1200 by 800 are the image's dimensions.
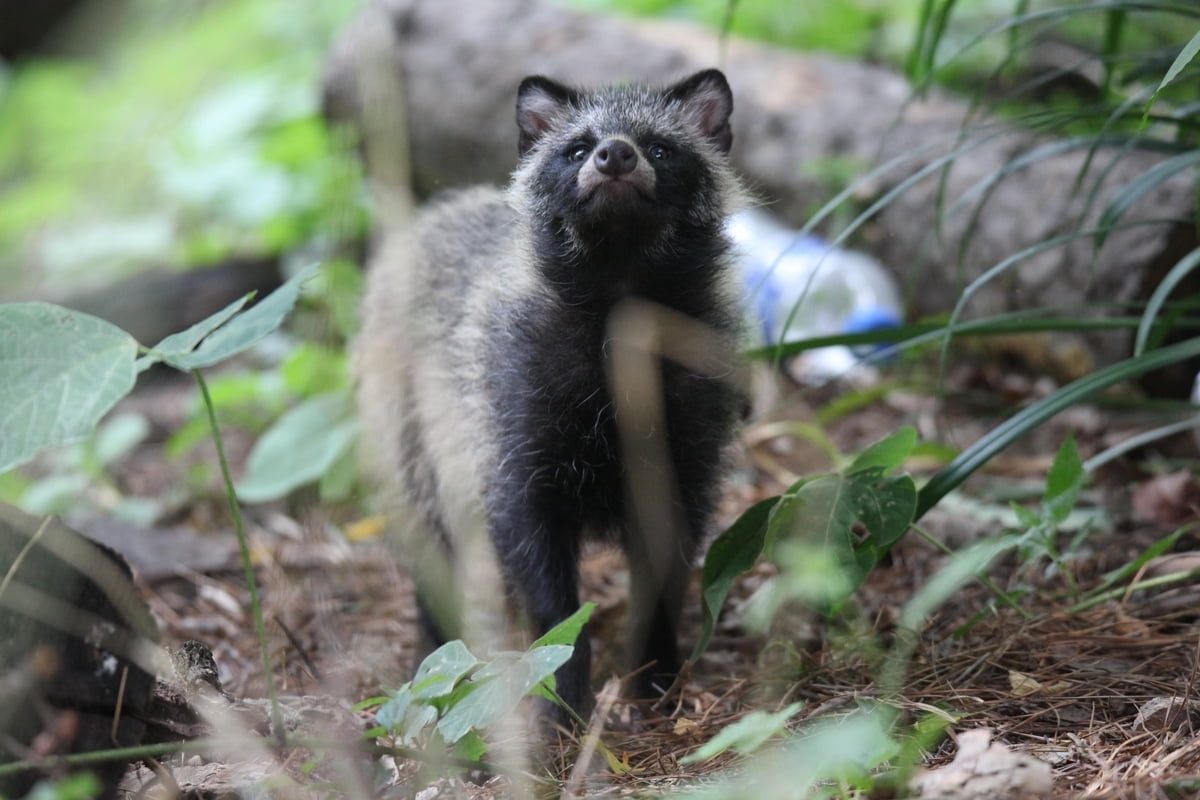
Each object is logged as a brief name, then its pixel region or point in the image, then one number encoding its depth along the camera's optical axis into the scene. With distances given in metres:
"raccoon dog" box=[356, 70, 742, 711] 7.23
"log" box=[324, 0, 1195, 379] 10.28
